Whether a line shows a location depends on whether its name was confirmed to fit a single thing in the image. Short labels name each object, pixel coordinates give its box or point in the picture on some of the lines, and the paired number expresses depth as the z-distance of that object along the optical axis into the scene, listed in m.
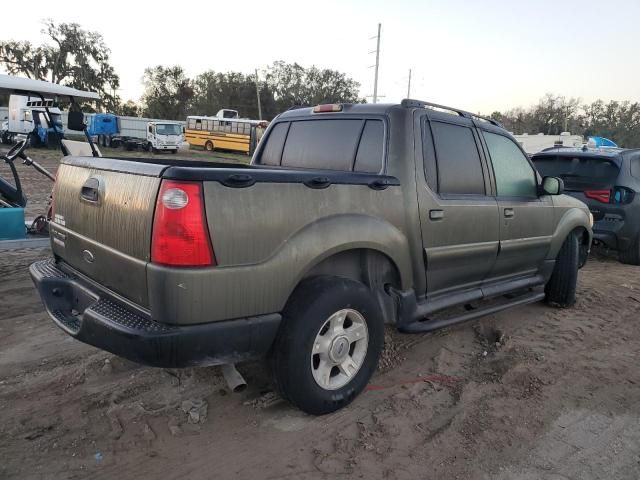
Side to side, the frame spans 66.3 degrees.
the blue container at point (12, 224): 5.09
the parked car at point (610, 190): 7.33
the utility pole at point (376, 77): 36.56
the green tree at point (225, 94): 64.75
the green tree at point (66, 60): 57.81
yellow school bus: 35.06
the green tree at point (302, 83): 67.88
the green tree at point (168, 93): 64.61
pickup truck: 2.38
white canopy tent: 5.63
